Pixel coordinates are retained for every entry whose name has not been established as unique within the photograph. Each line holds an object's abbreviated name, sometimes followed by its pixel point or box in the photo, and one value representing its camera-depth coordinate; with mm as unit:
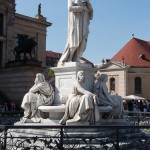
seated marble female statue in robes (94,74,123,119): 10281
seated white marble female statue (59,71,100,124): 9094
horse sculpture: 34719
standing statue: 10750
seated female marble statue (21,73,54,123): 10484
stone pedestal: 10461
